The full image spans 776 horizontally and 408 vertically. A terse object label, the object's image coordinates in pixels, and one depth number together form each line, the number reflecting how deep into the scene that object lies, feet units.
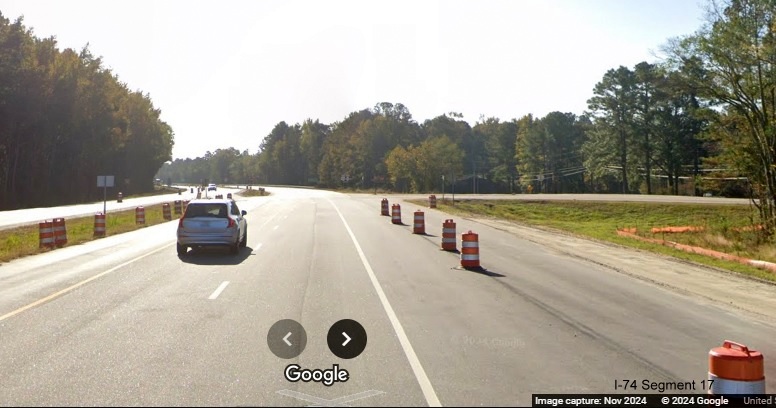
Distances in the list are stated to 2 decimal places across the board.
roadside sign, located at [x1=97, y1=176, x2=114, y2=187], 110.53
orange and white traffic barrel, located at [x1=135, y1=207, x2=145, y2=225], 118.32
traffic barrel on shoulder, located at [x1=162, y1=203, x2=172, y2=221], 139.53
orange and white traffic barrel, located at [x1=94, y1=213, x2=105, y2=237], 93.04
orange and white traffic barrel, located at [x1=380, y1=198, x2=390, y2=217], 144.05
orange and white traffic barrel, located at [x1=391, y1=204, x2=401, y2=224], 118.75
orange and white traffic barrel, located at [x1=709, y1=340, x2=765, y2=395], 19.58
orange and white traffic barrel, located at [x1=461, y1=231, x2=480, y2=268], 56.65
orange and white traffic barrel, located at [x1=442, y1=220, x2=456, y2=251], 71.87
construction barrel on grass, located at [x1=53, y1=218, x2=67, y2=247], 78.43
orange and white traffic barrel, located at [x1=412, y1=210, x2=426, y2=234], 95.55
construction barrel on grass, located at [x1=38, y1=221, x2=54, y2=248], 76.07
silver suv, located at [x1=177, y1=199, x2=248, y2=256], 64.59
